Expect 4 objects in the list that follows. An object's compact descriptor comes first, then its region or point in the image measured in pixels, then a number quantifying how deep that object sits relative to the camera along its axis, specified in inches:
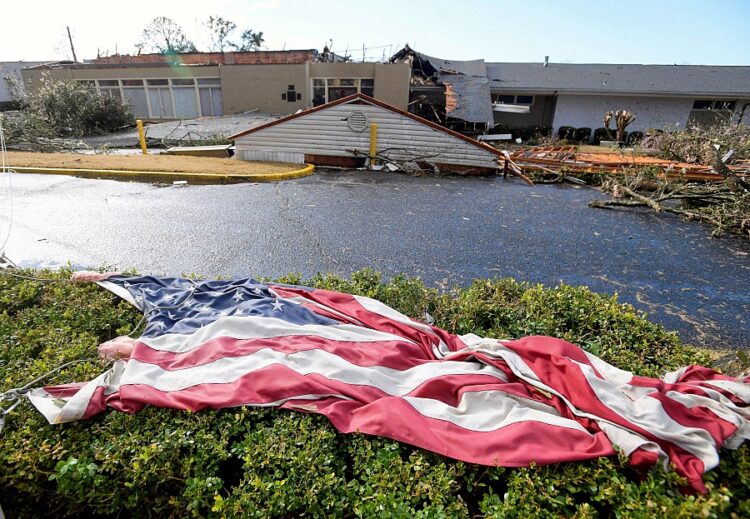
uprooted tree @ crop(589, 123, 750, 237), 290.2
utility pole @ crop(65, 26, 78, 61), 1839.9
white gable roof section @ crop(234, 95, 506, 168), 469.1
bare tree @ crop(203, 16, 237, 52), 2284.7
